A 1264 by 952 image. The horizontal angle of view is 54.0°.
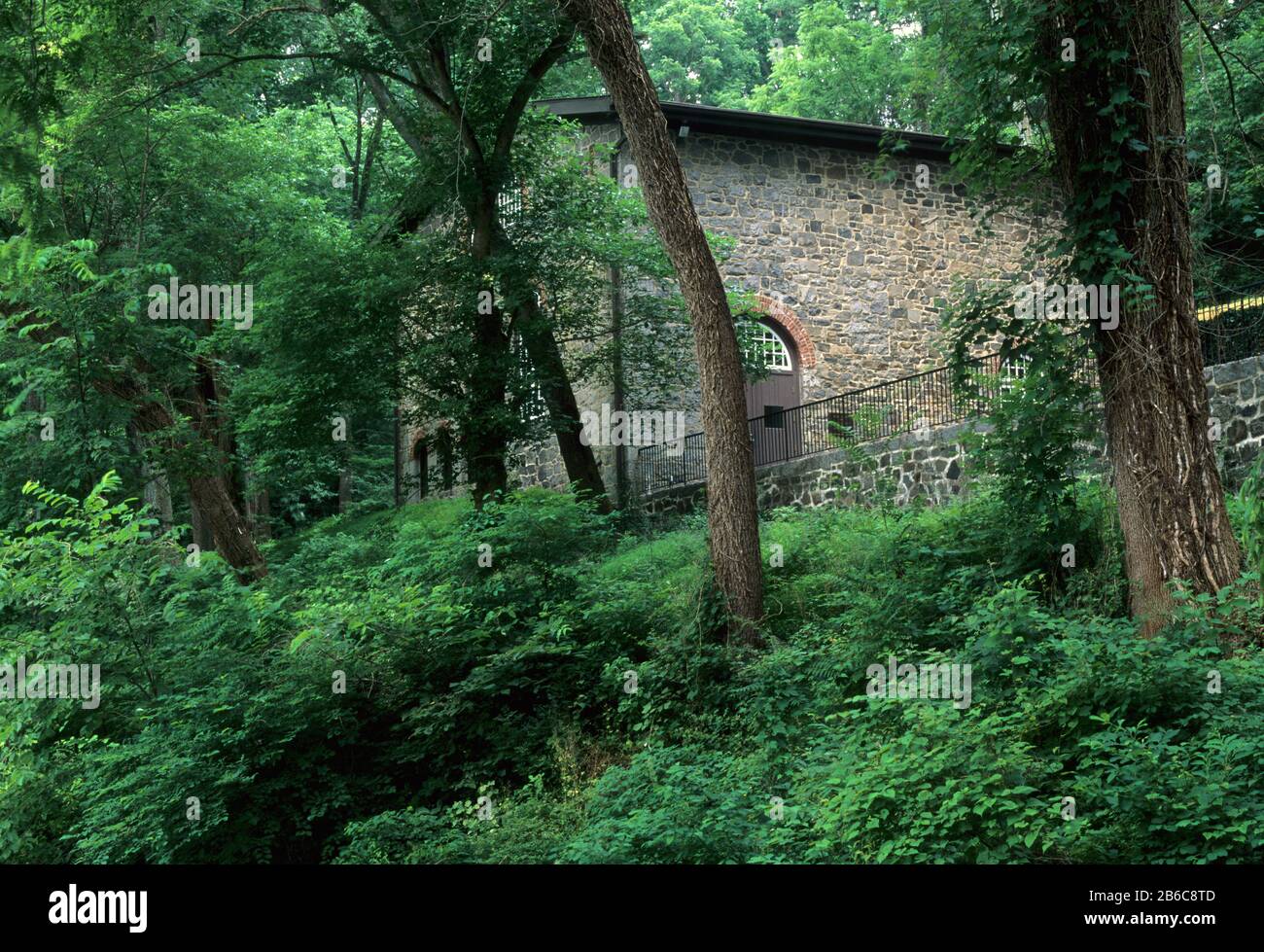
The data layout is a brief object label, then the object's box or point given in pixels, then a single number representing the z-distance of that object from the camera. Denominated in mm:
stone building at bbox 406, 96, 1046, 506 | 22391
